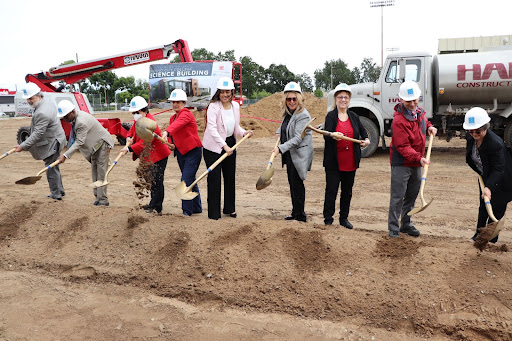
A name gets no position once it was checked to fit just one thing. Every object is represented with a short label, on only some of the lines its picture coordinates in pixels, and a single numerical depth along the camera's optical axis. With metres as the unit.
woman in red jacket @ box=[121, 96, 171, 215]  6.05
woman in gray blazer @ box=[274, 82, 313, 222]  5.34
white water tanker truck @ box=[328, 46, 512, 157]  10.38
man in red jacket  4.64
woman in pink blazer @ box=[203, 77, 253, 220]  5.58
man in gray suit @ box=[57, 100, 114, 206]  6.32
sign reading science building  15.72
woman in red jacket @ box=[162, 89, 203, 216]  5.84
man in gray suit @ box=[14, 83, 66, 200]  6.62
